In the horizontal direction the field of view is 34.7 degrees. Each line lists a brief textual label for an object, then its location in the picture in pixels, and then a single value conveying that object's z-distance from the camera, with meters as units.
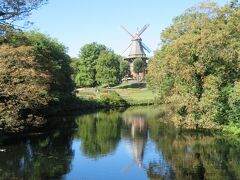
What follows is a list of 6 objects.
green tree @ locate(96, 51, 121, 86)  121.75
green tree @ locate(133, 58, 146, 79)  137.25
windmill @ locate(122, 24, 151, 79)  147.75
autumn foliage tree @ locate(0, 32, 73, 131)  36.81
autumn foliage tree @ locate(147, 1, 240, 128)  46.38
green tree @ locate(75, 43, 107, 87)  126.75
